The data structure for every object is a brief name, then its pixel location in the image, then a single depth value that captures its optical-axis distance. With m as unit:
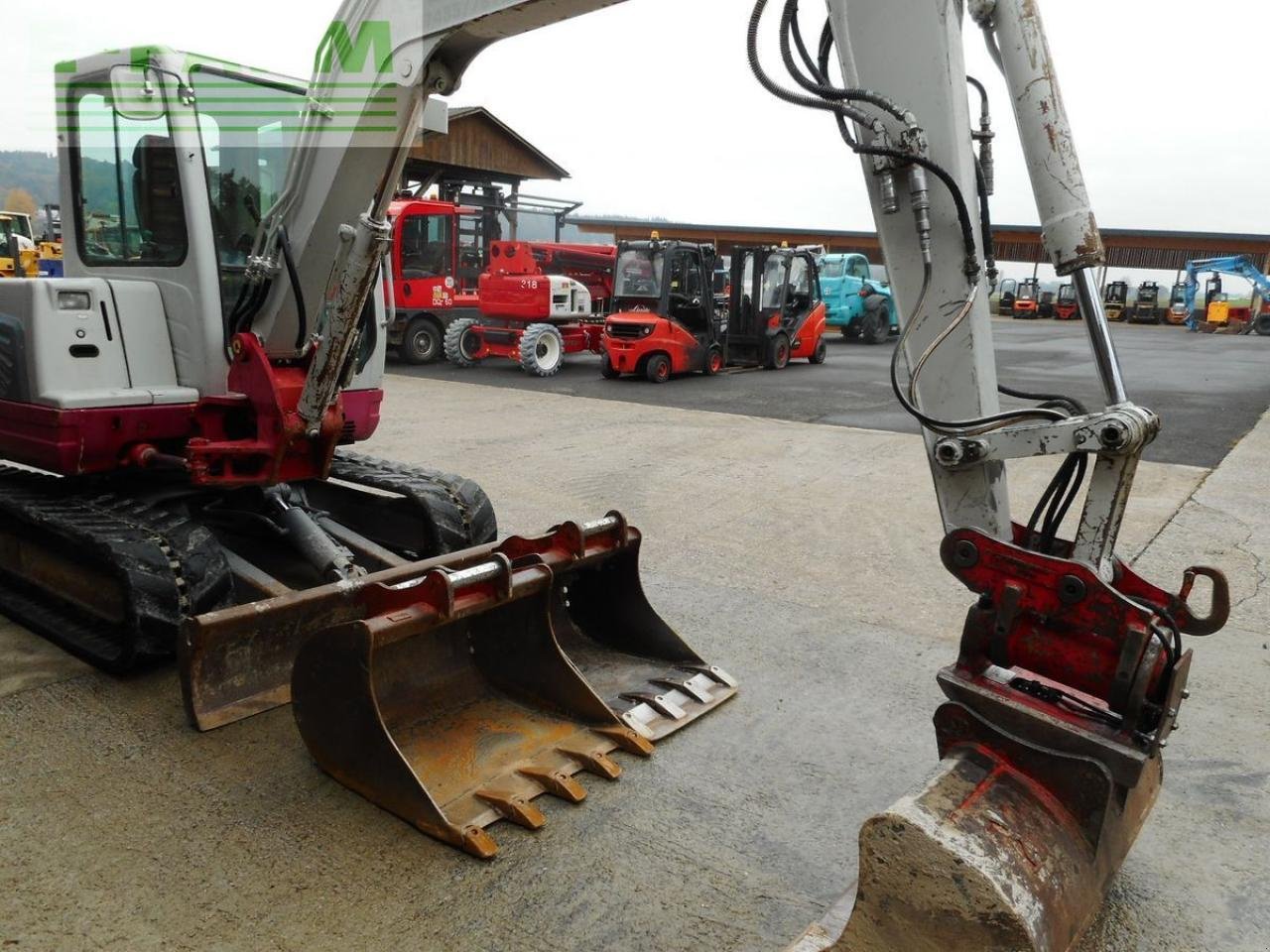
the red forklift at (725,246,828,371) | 16.92
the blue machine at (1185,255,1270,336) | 29.70
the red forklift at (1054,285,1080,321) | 36.61
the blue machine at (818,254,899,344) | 24.97
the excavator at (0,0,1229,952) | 2.35
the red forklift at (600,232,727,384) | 15.14
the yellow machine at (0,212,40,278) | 18.23
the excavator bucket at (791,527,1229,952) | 2.11
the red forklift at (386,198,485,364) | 16.23
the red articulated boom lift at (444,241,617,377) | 15.83
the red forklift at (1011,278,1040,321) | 37.53
